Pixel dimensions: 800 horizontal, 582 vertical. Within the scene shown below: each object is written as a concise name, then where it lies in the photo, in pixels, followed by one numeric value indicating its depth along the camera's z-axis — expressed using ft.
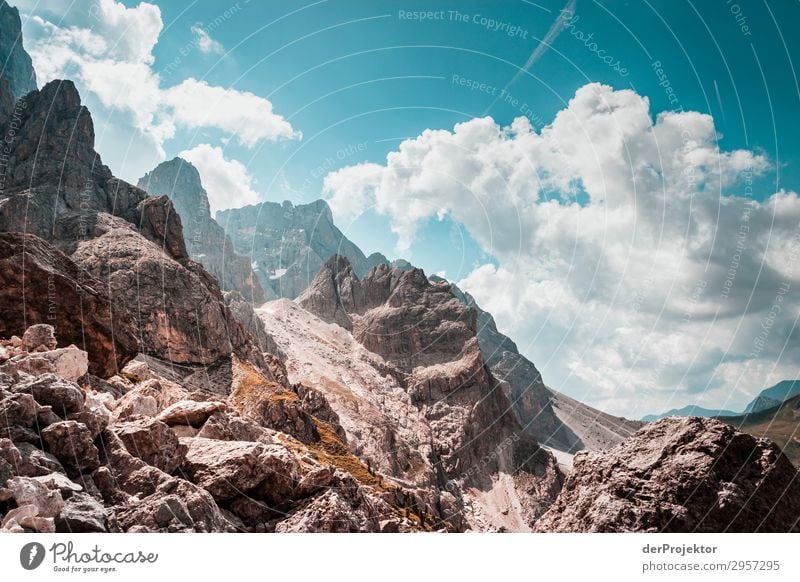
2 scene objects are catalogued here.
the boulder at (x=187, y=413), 81.10
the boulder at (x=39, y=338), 83.35
